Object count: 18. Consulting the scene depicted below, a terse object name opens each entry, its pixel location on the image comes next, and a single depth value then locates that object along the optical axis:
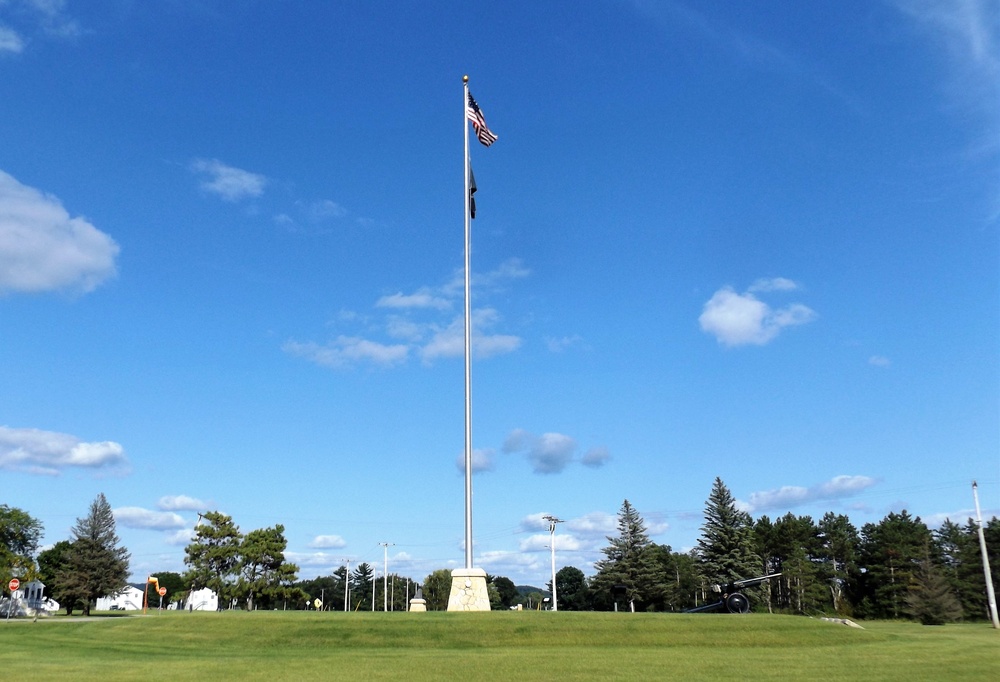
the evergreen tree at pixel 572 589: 99.19
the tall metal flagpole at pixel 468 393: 25.75
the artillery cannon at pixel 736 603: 27.52
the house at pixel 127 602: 95.68
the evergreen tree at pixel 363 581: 133.25
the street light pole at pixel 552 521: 62.03
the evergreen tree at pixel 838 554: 80.75
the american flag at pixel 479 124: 29.28
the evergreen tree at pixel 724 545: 61.44
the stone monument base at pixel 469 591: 25.04
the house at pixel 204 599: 85.22
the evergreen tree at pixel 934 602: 54.53
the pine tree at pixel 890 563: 72.19
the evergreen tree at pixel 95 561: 59.19
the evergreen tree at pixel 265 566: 59.97
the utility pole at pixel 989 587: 38.84
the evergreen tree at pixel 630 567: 66.94
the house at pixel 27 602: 59.84
